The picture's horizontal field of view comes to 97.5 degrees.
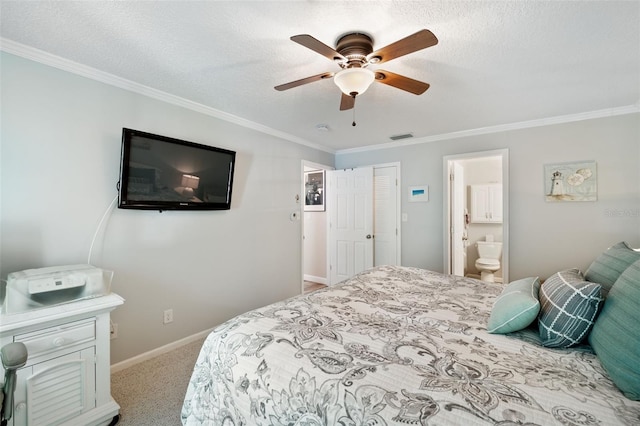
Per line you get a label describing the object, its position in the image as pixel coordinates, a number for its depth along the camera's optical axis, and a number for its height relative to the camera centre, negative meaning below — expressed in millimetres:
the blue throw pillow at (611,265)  1294 -244
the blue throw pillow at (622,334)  914 -432
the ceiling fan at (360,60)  1503 +899
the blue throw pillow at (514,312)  1321 -468
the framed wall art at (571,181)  3023 +376
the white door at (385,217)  4320 -29
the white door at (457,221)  3891 -88
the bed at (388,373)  870 -585
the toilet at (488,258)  4699 -754
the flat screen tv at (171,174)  2248 +373
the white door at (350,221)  4473 -101
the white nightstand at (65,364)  1442 -831
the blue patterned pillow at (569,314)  1168 -426
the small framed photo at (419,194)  4031 +315
